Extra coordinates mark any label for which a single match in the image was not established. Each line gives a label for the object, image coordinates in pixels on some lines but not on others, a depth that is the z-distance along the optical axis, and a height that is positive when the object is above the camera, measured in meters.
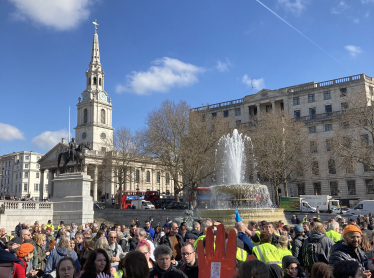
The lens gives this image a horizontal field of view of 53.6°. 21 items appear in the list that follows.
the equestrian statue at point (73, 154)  29.48 +3.77
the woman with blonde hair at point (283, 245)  6.38 -0.86
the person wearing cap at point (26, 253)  6.82 -0.95
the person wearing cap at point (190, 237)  8.16 -0.88
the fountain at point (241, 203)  19.97 -0.43
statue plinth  27.72 +0.14
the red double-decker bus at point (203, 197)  49.56 +0.05
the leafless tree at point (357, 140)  32.94 +5.30
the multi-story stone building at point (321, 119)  55.75 +12.27
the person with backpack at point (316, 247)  6.69 -0.98
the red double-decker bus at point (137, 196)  55.95 +0.46
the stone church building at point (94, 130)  80.41 +17.91
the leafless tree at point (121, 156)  53.03 +6.43
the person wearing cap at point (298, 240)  7.60 -0.95
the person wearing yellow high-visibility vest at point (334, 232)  8.80 -0.92
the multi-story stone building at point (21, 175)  119.97 +9.01
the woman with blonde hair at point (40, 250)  8.70 -1.13
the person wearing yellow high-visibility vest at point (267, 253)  6.06 -0.95
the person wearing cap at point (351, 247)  5.57 -0.80
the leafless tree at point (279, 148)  44.56 +5.70
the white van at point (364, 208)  33.88 -1.40
